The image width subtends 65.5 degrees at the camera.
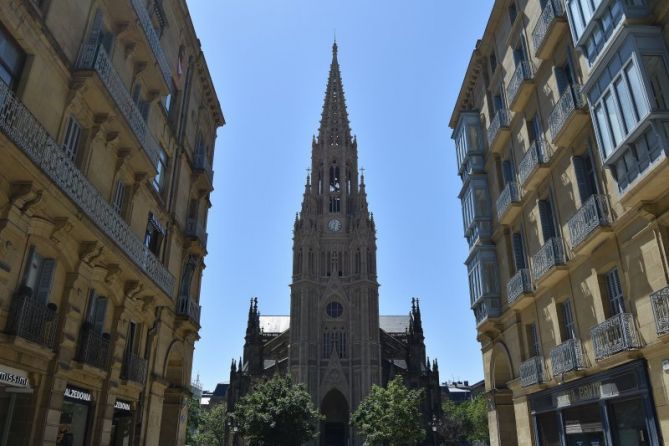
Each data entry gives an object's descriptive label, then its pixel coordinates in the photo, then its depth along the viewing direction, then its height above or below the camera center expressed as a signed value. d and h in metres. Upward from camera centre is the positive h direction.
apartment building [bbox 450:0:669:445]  10.84 +5.58
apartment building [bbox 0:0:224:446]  9.89 +4.44
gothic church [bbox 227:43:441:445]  64.50 +13.21
